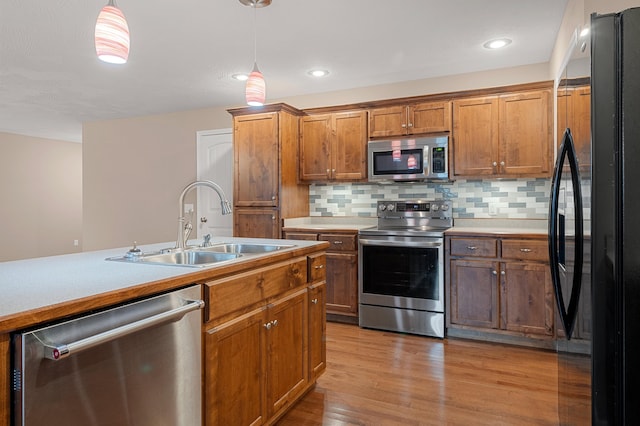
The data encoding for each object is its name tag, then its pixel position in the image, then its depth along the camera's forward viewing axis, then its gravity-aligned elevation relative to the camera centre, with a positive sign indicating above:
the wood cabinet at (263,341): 1.54 -0.60
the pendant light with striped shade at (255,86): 2.40 +0.77
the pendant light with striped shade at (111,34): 1.60 +0.73
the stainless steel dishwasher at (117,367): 0.96 -0.44
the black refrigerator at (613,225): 1.08 -0.04
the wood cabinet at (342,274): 3.76 -0.59
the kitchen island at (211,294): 1.02 -0.26
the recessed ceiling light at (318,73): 3.83 +1.36
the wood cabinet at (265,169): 4.04 +0.45
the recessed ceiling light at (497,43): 3.11 +1.34
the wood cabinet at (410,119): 3.69 +0.89
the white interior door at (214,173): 5.10 +0.51
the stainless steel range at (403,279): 3.40 -0.60
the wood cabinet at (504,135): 3.37 +0.67
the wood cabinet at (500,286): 3.11 -0.61
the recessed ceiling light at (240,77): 3.96 +1.38
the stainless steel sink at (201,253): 1.94 -0.22
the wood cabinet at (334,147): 4.03 +0.68
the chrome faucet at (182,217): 2.15 -0.02
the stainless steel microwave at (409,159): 3.66 +0.50
